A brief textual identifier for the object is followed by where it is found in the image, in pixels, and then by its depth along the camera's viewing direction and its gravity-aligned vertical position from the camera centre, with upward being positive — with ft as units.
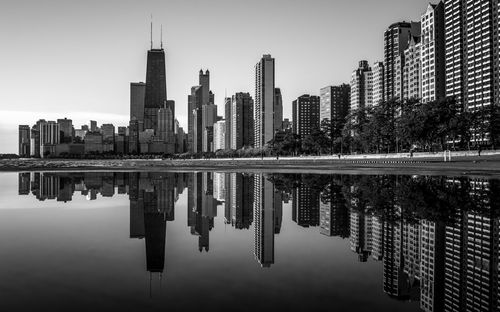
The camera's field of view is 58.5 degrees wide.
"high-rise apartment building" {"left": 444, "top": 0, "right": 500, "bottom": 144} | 472.85 +119.03
